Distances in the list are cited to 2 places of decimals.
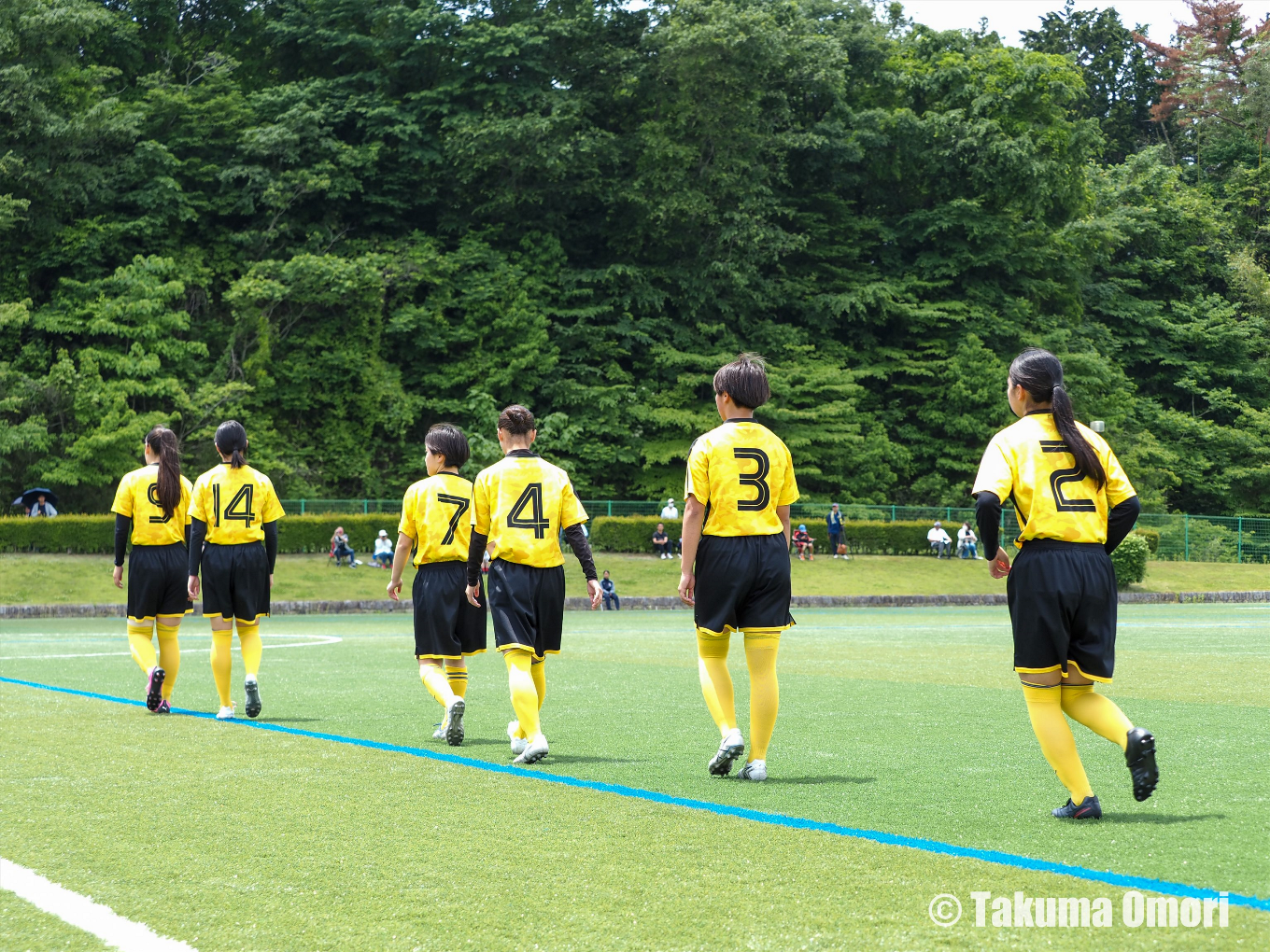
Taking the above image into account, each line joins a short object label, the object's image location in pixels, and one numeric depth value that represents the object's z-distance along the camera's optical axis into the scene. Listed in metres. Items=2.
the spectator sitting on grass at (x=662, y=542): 36.41
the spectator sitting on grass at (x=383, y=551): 33.62
